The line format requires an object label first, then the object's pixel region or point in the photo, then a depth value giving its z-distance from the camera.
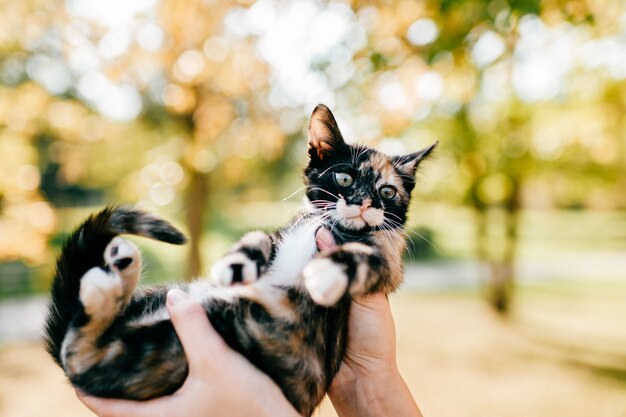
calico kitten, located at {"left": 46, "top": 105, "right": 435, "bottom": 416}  0.36
